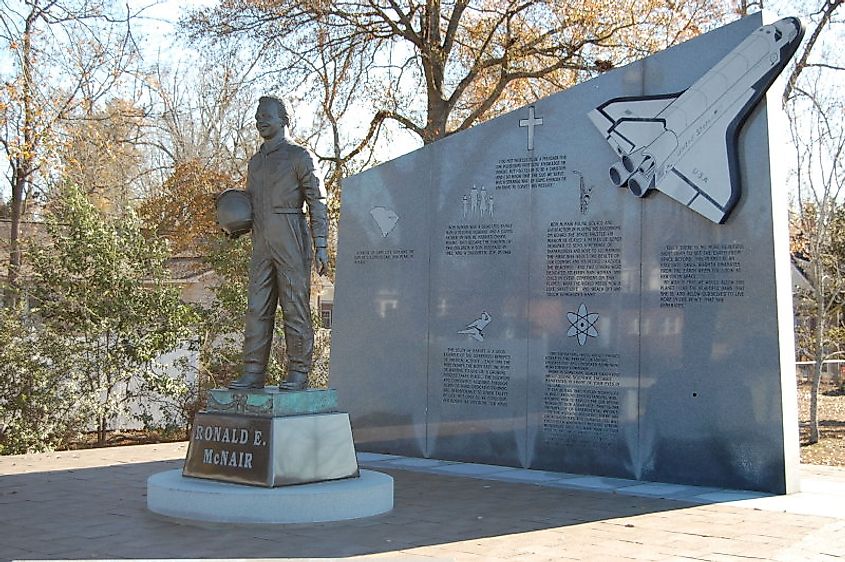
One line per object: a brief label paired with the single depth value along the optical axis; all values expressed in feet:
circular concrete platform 24.23
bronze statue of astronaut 26.89
